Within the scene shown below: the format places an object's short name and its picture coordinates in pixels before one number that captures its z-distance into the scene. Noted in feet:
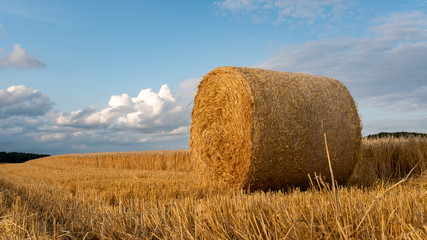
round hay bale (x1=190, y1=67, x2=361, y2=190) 17.13
